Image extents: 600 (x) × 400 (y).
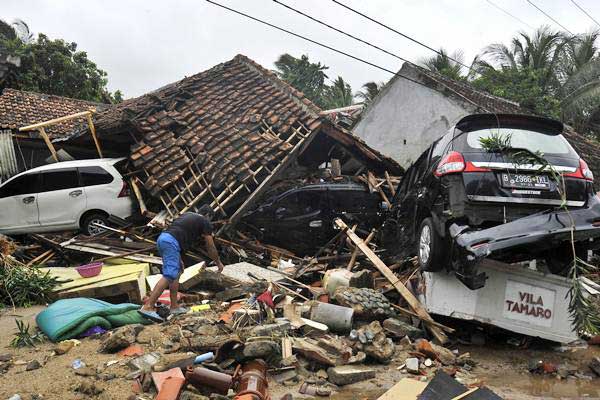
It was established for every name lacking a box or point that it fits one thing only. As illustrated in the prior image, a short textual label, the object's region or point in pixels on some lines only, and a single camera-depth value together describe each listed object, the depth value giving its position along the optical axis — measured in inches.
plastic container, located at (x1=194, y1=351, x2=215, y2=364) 171.0
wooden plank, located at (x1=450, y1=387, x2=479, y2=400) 136.5
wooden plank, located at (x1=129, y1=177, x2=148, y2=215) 413.5
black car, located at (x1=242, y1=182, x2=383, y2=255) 381.4
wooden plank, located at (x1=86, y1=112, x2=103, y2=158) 487.0
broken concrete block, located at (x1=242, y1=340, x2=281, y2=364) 171.8
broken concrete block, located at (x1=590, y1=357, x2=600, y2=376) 191.6
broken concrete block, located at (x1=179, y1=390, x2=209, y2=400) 145.5
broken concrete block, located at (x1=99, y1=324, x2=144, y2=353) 188.7
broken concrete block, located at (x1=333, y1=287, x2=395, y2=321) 226.8
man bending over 234.1
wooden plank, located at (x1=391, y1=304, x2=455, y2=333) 218.1
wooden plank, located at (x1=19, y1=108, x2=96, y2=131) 488.9
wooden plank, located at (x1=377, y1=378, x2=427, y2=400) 148.4
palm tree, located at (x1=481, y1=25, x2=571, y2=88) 972.6
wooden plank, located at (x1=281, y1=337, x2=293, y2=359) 184.2
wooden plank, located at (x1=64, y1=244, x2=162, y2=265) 341.0
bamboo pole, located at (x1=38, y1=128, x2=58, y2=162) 490.9
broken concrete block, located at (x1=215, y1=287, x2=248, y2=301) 269.3
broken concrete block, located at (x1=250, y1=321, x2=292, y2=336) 196.7
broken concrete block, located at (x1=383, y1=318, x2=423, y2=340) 215.9
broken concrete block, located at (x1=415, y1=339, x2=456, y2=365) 194.2
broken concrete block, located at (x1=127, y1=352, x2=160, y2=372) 169.8
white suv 415.5
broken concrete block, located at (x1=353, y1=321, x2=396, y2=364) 191.5
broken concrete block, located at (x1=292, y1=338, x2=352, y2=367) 181.6
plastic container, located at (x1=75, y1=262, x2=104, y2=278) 285.9
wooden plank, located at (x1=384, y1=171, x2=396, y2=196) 426.5
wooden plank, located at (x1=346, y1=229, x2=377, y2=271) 313.2
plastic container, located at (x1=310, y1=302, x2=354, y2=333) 214.8
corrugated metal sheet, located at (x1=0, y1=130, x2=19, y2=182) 569.3
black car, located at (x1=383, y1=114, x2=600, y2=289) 183.9
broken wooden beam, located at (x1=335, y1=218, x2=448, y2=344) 219.1
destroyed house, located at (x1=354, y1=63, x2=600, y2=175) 653.9
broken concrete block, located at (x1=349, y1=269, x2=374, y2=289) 259.0
